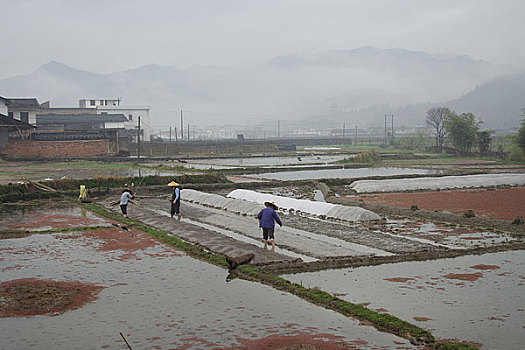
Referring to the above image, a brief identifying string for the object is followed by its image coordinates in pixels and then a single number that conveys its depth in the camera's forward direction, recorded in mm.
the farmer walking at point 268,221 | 13750
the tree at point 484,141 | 60031
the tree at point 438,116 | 71962
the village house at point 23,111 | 62625
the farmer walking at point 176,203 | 18578
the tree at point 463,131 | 63812
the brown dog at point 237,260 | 11711
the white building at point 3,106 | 54756
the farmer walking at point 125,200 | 18922
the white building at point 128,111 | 86688
